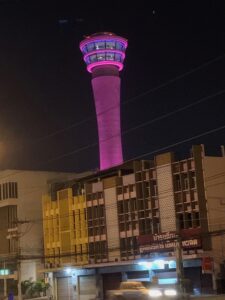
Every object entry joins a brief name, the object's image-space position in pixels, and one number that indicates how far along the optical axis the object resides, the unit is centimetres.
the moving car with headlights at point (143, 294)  3544
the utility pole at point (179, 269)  4480
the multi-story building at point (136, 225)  6188
